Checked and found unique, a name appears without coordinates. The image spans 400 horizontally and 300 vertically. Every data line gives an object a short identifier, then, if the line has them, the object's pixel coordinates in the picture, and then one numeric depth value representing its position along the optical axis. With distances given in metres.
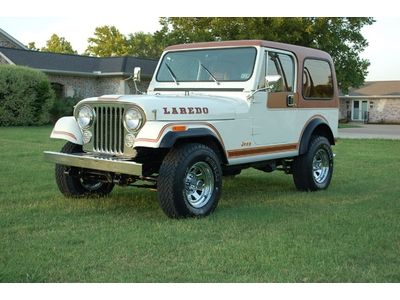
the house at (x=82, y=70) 27.22
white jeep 5.84
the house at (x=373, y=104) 42.03
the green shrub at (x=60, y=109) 25.45
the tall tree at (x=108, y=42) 61.28
